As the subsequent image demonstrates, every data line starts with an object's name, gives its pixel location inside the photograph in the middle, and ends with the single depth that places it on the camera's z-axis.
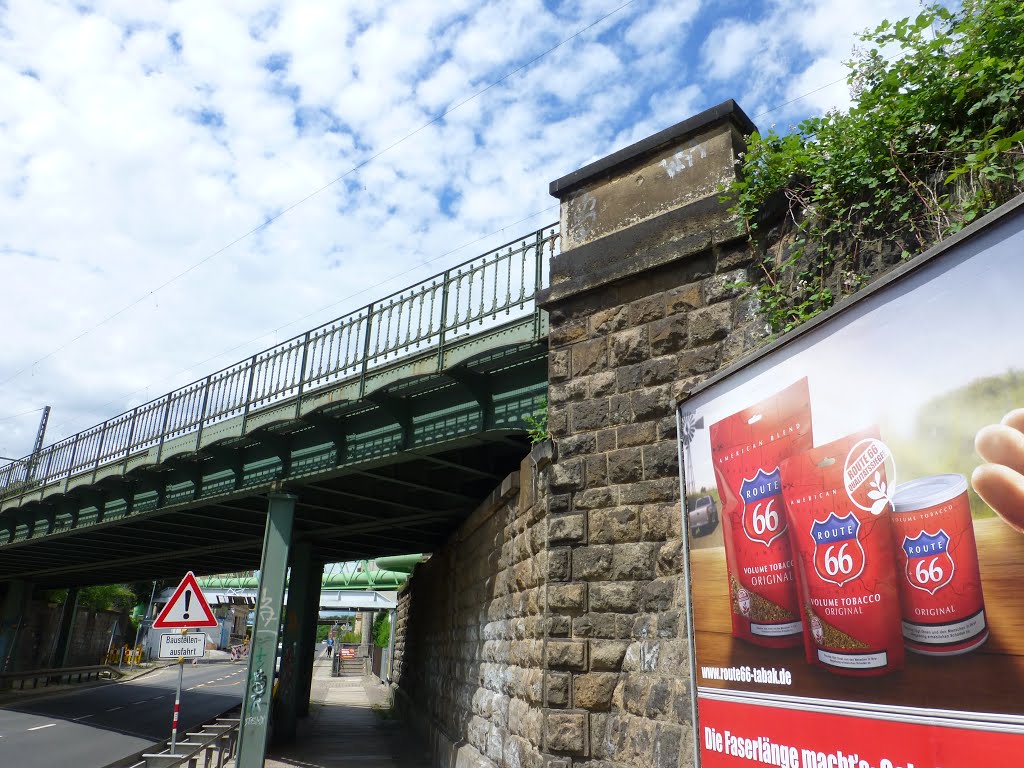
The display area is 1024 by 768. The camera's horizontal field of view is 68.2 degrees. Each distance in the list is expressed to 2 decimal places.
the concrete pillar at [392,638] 35.48
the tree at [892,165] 4.26
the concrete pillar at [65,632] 45.28
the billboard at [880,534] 3.28
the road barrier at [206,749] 10.06
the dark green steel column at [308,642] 22.27
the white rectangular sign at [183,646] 11.48
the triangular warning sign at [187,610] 11.91
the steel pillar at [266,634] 13.36
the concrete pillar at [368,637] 80.06
